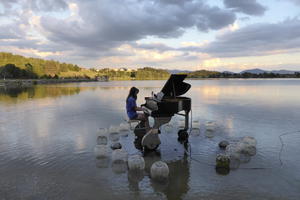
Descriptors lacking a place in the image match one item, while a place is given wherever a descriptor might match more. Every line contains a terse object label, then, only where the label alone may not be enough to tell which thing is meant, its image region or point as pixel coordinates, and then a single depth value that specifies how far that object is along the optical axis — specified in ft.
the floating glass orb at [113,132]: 32.23
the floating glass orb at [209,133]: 32.28
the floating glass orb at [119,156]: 22.61
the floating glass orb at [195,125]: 35.55
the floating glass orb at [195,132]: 32.81
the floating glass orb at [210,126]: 34.95
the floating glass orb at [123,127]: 34.06
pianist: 28.40
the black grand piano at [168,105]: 25.64
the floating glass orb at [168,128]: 34.60
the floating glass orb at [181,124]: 36.17
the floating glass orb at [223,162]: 21.15
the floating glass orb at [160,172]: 18.92
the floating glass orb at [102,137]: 29.12
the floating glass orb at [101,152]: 24.23
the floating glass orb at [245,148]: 24.64
